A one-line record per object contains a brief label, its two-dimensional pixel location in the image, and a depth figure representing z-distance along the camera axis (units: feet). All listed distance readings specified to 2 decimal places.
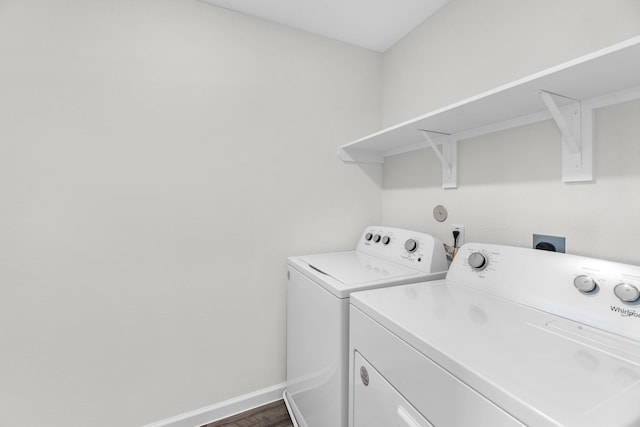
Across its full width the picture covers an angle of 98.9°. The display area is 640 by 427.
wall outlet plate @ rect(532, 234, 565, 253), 3.36
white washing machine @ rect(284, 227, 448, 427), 3.45
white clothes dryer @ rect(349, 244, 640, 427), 1.62
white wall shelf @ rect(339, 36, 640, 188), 2.38
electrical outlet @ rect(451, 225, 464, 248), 4.61
